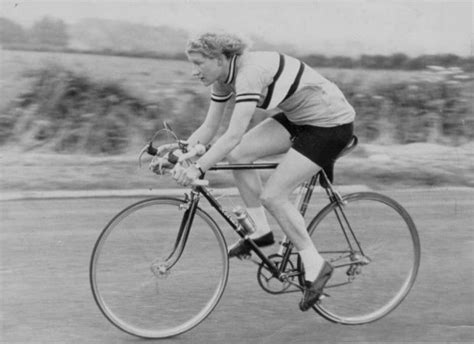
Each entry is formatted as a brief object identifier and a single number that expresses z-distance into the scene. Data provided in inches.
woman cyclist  181.5
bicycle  189.6
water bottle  194.4
